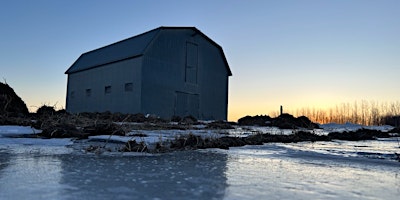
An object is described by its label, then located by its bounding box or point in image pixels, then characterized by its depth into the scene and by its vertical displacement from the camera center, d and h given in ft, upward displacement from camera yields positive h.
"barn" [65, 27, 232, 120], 53.83 +8.80
